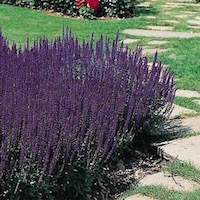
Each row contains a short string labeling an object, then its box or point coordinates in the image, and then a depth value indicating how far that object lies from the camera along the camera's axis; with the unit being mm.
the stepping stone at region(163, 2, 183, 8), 13472
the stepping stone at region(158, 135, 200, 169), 3874
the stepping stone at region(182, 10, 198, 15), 12062
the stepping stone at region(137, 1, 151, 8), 13423
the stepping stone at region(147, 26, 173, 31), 9695
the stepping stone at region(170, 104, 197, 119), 4875
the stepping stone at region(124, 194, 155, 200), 3420
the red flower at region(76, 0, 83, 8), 11190
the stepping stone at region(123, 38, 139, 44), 8334
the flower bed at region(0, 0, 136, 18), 11180
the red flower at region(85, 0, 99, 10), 11009
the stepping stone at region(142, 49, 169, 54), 7529
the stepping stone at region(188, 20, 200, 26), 10462
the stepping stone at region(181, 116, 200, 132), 4531
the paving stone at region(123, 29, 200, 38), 9036
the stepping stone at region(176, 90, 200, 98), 5500
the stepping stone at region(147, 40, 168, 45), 8211
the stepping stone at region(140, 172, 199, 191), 3528
